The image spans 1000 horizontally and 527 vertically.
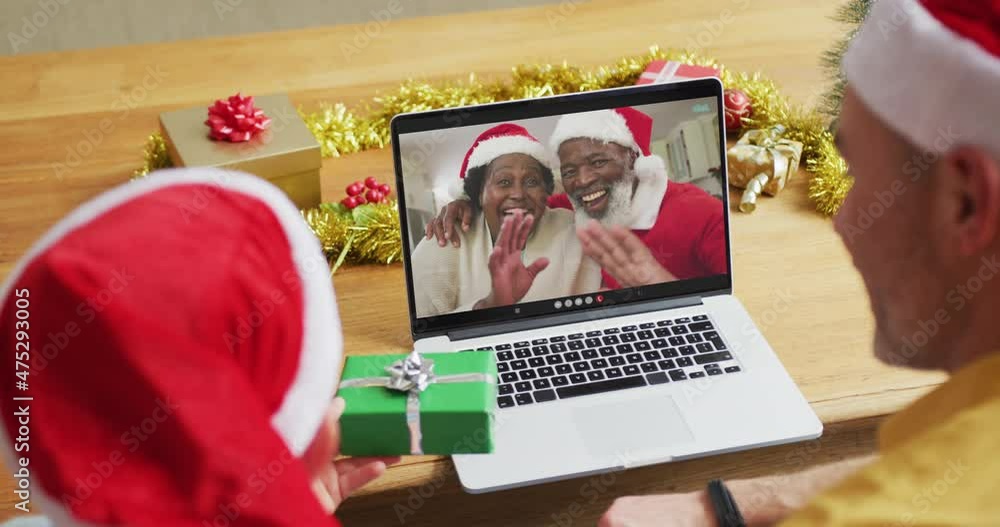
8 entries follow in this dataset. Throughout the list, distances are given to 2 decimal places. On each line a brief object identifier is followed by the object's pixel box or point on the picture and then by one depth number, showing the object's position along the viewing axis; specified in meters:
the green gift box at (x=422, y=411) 1.00
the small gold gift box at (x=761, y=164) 1.45
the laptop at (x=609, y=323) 1.11
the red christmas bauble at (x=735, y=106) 1.56
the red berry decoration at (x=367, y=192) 1.42
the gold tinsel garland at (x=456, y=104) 1.36
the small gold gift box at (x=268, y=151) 1.38
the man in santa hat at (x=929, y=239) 0.69
